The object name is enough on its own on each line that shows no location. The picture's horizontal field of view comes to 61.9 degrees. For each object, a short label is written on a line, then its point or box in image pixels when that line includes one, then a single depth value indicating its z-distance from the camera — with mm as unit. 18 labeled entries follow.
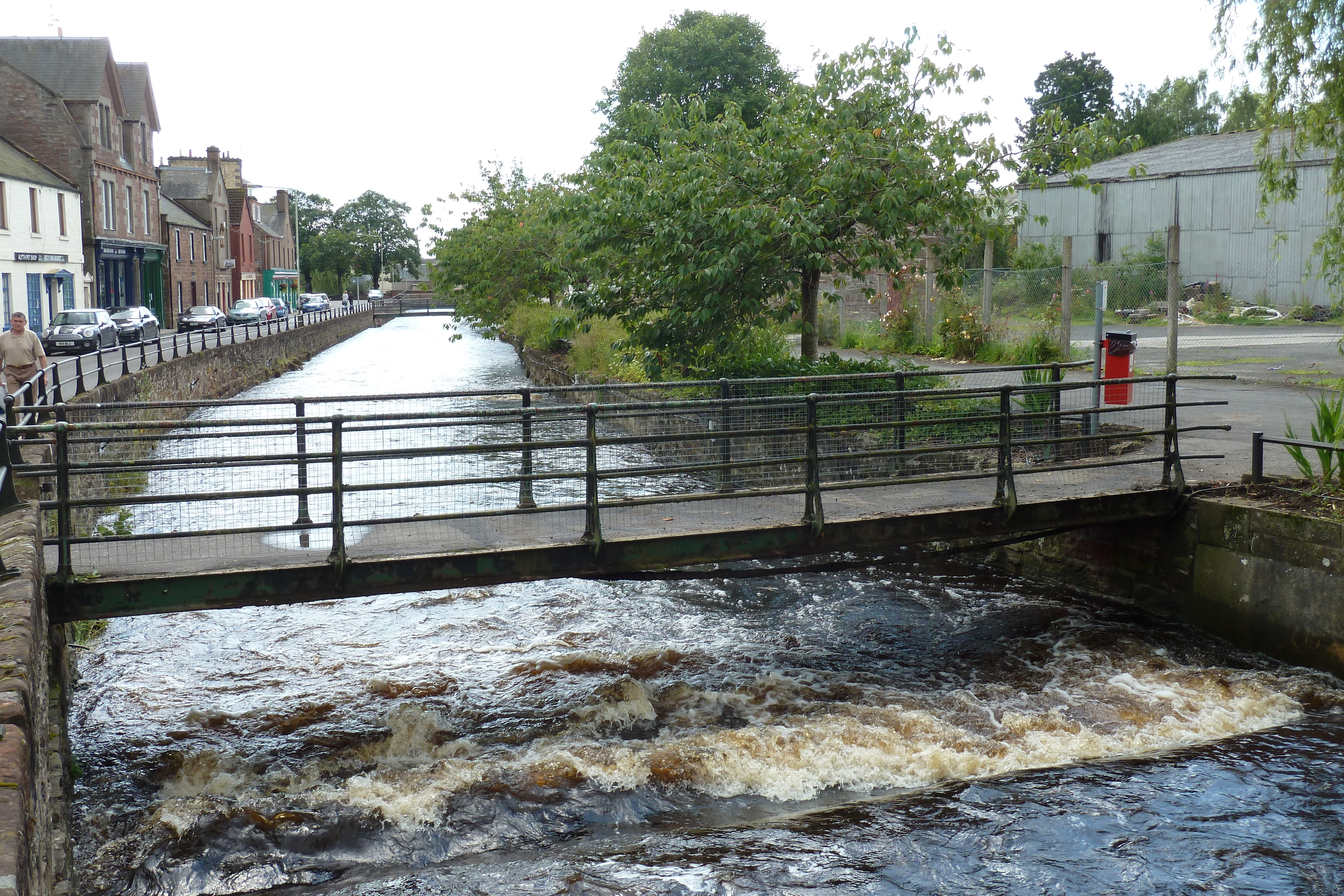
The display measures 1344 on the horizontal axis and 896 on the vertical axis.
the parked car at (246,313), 60625
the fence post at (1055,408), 11820
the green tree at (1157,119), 69125
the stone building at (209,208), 70750
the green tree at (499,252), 32750
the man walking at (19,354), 15133
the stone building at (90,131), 46656
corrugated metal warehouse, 32656
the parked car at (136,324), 41094
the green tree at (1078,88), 72250
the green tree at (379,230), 140125
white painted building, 38531
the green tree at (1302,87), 10945
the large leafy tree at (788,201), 14359
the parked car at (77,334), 35250
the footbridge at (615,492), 7488
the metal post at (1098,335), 12211
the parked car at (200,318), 54594
